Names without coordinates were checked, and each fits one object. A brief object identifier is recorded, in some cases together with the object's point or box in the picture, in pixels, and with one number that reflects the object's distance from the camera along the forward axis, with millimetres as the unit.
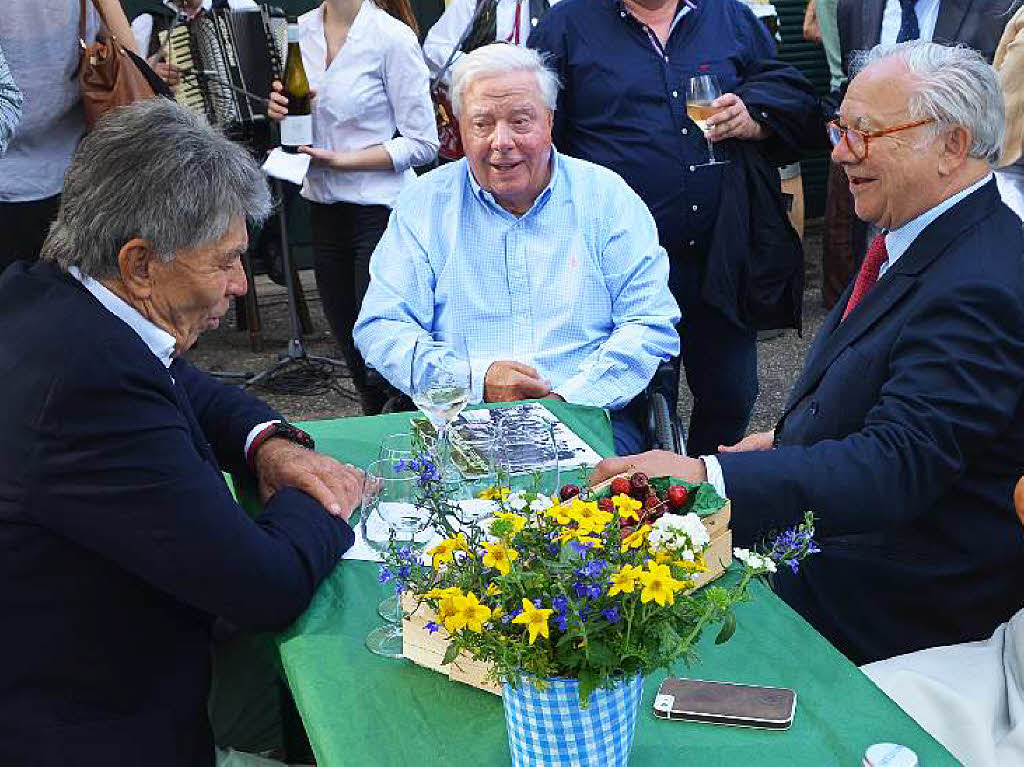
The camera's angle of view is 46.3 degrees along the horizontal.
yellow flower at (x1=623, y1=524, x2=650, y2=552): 1382
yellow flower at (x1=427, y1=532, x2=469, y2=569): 1441
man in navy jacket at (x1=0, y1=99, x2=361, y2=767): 1836
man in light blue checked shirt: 3531
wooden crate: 1705
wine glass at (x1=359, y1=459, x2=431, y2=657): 1925
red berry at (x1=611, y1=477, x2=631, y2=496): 1878
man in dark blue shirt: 4199
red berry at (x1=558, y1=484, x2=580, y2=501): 1846
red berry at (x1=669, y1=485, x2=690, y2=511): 1876
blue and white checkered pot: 1398
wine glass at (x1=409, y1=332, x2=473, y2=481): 2372
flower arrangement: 1323
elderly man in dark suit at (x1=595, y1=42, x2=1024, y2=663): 2305
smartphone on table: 1604
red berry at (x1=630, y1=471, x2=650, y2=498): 1872
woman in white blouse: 5023
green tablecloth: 1567
